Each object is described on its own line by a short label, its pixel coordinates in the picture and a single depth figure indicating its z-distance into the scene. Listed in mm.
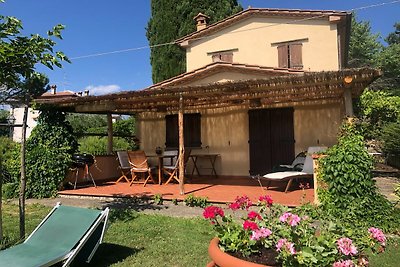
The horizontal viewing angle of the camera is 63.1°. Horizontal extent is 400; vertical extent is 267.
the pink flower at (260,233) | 2695
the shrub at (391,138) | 14047
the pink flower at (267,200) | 3257
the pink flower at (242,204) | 3316
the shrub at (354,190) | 5266
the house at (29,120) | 30066
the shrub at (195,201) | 7055
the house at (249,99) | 9117
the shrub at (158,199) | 7443
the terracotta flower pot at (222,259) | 2532
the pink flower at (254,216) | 2929
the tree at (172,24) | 18688
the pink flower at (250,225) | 2775
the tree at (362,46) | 32250
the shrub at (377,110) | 16345
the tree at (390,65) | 29041
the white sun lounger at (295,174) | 7594
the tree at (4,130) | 19156
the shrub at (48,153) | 8742
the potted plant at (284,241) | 2373
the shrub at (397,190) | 5616
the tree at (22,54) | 3971
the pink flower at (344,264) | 2205
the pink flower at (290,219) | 2649
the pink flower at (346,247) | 2307
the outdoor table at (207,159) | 11477
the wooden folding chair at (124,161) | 10048
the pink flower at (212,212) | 3004
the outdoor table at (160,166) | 9555
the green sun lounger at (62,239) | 3454
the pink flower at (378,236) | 2492
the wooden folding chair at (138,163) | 9367
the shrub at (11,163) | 8883
